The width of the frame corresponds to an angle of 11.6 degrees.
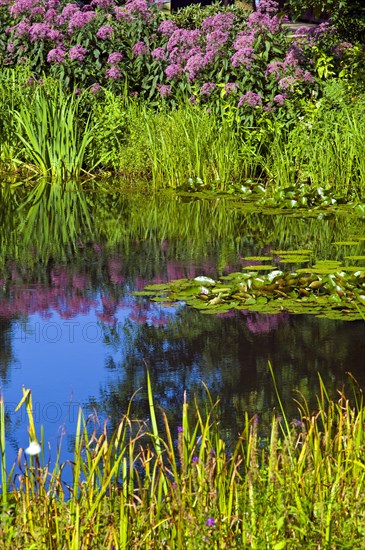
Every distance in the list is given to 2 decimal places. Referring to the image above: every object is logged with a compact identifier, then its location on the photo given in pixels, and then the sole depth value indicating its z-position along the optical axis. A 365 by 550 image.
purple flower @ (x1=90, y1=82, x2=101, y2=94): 23.85
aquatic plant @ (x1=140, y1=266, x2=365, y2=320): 11.50
